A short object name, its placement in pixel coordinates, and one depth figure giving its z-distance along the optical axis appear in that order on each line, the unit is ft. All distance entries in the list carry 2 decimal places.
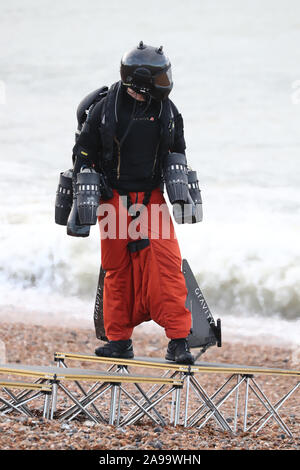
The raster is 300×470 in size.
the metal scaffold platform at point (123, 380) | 41.06
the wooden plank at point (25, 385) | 39.40
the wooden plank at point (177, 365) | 45.70
